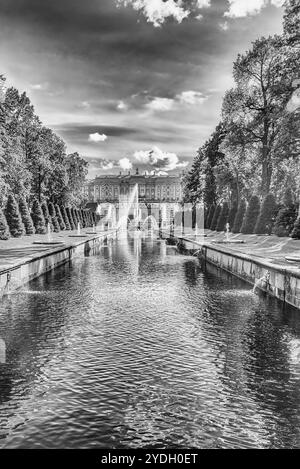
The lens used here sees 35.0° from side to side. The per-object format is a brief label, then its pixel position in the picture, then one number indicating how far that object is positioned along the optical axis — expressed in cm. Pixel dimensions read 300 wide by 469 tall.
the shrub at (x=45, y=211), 4800
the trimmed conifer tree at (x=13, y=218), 3478
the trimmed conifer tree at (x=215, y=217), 5212
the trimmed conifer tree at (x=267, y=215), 3500
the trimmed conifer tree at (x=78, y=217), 6732
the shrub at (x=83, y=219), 7332
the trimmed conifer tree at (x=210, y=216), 5707
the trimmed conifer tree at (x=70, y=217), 5989
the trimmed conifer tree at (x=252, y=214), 3819
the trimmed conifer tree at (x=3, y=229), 3036
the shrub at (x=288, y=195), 4439
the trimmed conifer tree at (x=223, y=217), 4839
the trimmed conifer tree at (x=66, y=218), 5725
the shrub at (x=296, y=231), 2545
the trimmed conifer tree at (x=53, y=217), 4988
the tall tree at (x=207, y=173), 5858
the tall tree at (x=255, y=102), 3747
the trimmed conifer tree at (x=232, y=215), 4556
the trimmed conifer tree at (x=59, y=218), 5375
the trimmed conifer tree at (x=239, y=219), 4211
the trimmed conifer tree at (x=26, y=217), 3859
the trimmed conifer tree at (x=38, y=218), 4191
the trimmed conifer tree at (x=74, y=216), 6394
